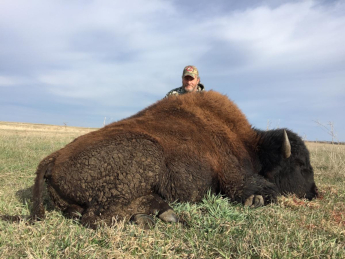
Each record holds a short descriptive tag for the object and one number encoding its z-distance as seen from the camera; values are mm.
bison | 3137
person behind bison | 6520
